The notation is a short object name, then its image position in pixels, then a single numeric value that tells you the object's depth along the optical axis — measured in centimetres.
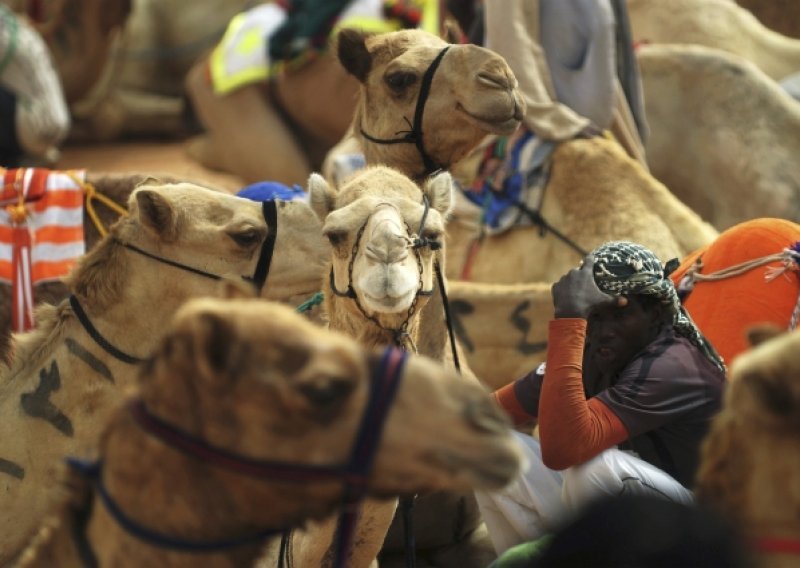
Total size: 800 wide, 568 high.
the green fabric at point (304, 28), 1877
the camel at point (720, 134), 1434
